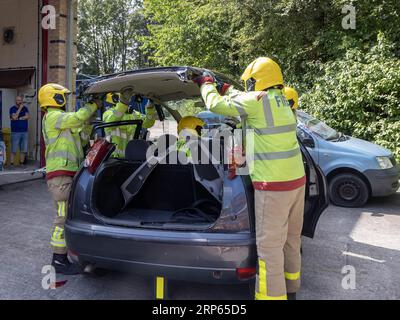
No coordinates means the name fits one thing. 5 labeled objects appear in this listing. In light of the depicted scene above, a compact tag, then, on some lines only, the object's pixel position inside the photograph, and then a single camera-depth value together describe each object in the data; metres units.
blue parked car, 6.58
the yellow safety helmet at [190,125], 3.98
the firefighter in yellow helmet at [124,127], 5.13
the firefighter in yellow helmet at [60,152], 3.87
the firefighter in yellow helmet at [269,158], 2.91
